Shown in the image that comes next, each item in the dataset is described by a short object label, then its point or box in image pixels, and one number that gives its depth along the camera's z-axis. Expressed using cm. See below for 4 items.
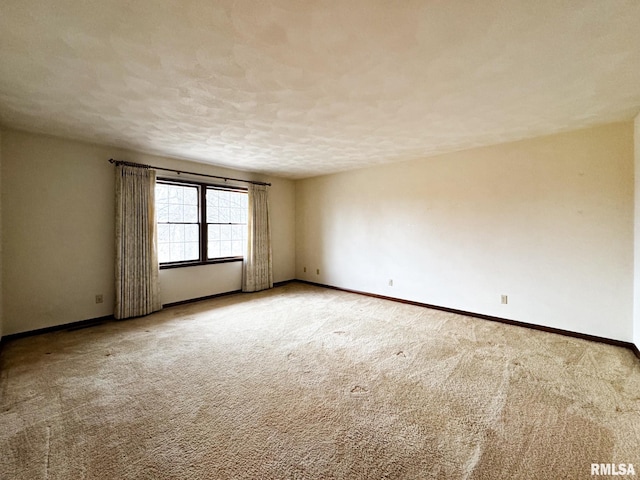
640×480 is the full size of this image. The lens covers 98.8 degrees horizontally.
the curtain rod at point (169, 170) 393
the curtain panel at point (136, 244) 396
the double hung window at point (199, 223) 457
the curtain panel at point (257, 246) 559
